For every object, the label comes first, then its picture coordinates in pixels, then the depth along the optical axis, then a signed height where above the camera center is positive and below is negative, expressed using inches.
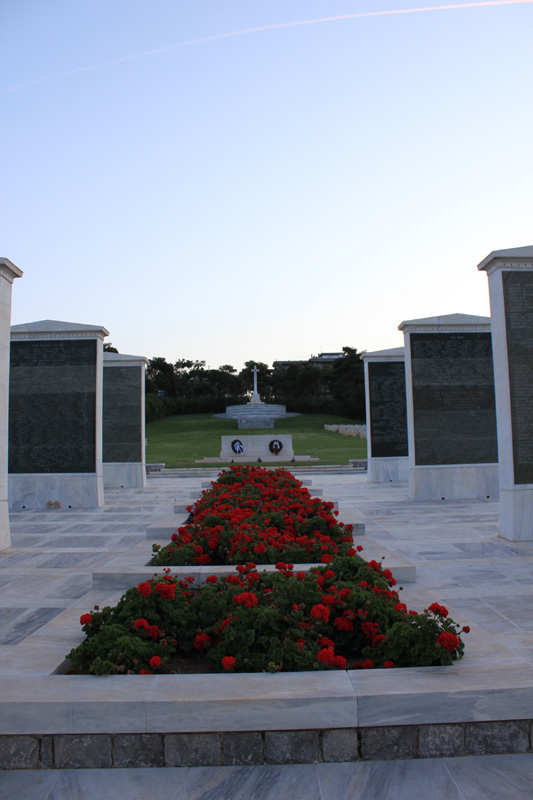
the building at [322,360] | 4249.5 +581.8
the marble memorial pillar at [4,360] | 311.4 +46.5
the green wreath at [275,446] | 1031.6 -21.1
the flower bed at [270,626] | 124.0 -46.7
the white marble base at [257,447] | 1036.5 -22.1
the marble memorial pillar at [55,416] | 500.1 +21.2
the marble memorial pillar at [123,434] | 677.3 +4.5
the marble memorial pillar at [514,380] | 312.2 +28.7
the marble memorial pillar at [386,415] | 663.8 +21.2
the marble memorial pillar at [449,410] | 501.0 +19.5
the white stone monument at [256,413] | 1886.0 +84.9
